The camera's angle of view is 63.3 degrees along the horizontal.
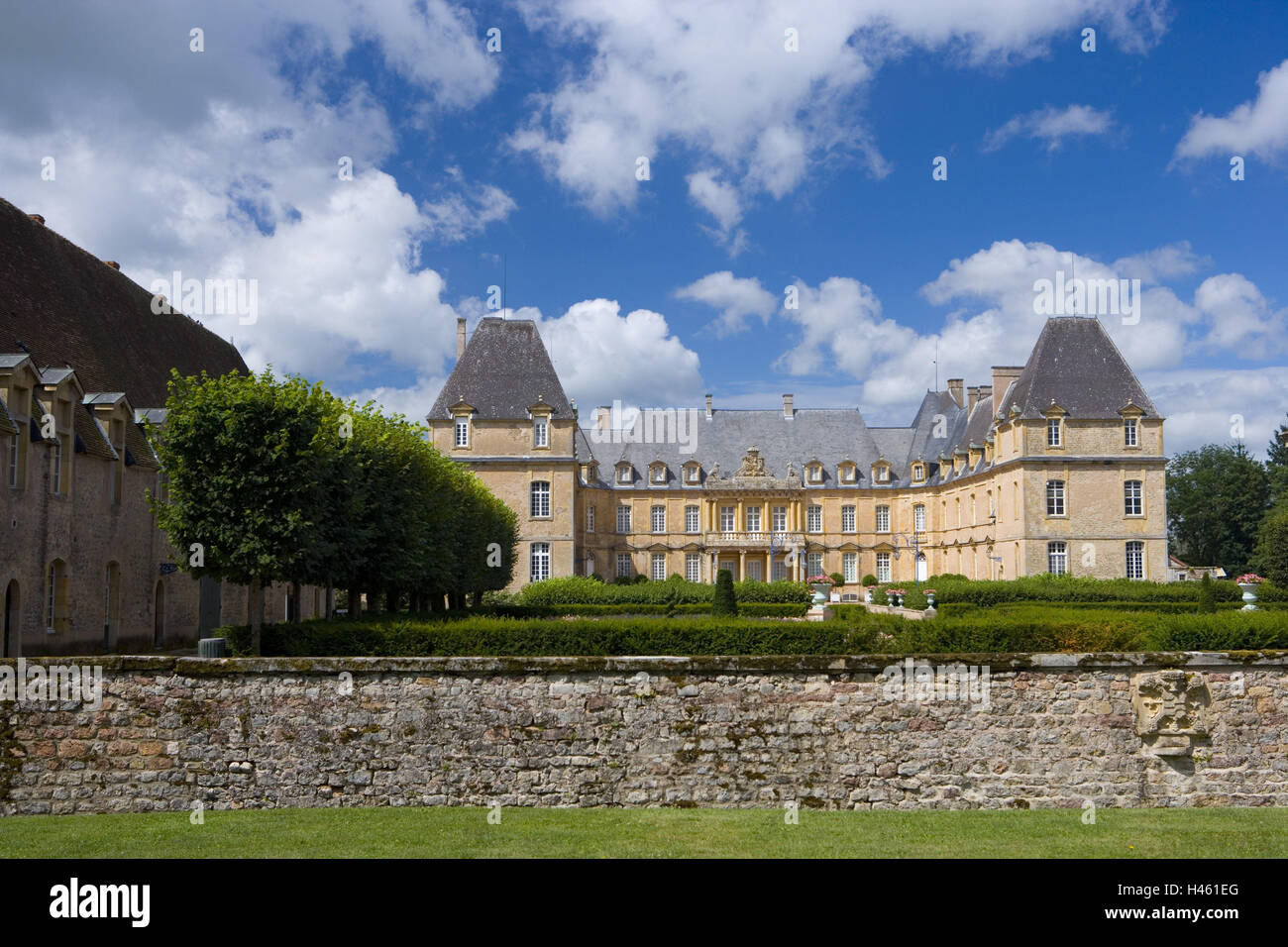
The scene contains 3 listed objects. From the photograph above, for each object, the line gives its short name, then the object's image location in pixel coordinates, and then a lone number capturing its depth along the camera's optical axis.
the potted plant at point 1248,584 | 18.79
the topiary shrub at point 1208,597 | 26.70
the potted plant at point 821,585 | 28.33
